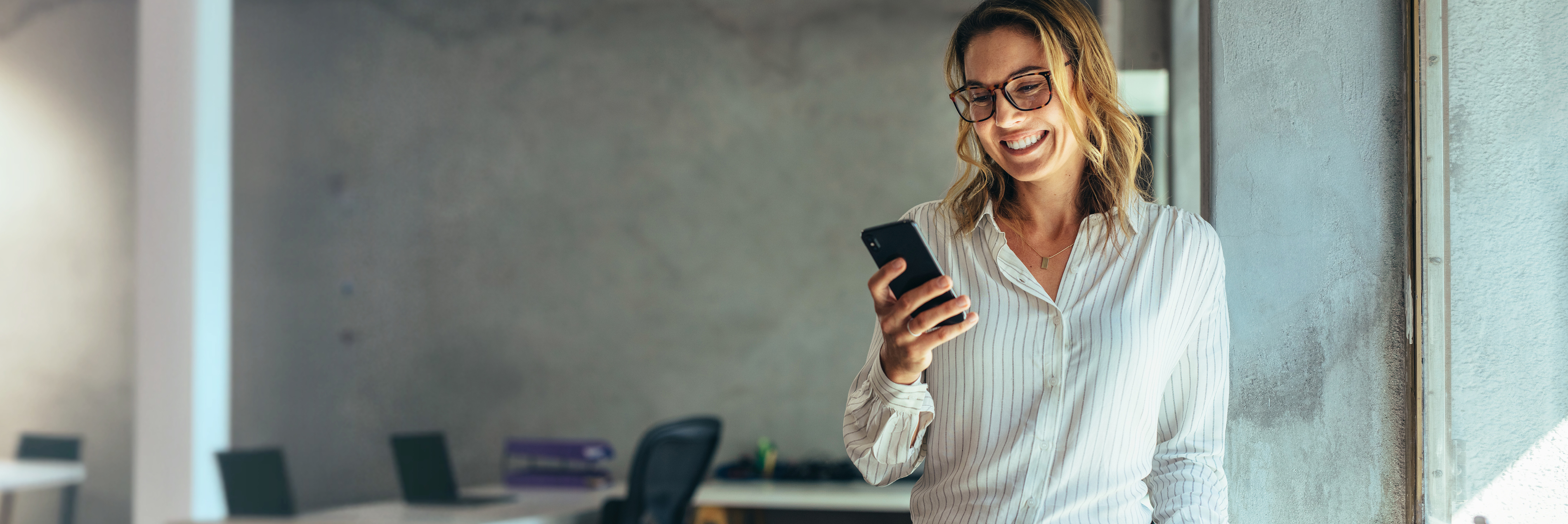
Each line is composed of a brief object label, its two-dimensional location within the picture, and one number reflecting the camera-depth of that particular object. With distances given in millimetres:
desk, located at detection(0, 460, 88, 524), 4090
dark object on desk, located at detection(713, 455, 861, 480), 4086
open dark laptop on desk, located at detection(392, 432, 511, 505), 3684
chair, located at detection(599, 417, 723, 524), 3133
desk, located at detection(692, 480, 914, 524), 3625
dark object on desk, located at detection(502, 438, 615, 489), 4094
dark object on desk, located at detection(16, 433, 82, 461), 4191
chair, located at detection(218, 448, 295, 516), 3451
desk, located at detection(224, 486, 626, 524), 3150
